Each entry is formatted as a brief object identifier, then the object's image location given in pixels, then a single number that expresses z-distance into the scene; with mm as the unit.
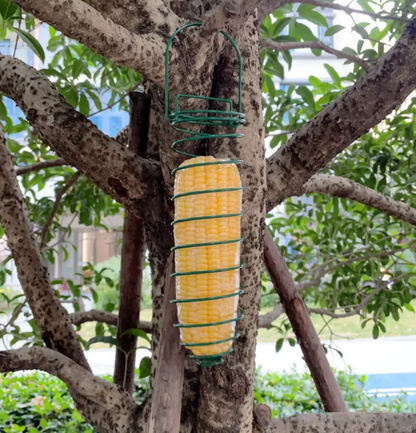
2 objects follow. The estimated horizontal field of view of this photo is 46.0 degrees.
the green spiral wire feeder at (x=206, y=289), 426
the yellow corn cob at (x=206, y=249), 426
